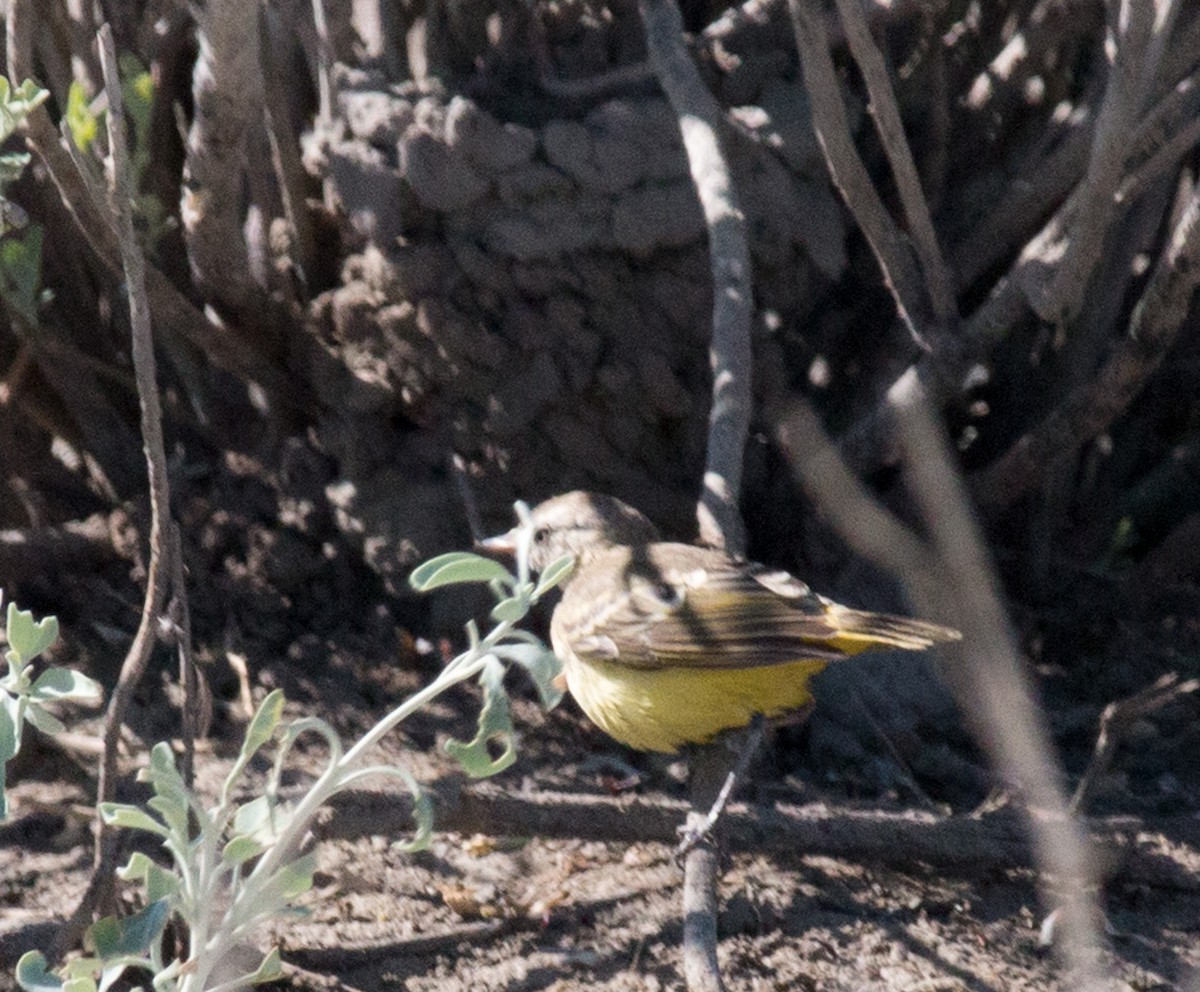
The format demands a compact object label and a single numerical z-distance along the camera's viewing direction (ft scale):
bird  22.17
